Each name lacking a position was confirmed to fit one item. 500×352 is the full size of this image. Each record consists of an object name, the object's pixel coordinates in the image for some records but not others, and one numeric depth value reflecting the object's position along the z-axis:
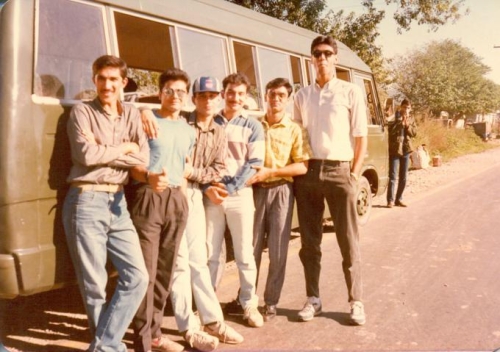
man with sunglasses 3.78
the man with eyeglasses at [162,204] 3.17
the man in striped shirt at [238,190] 3.59
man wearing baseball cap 3.37
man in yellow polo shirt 3.76
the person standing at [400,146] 8.71
